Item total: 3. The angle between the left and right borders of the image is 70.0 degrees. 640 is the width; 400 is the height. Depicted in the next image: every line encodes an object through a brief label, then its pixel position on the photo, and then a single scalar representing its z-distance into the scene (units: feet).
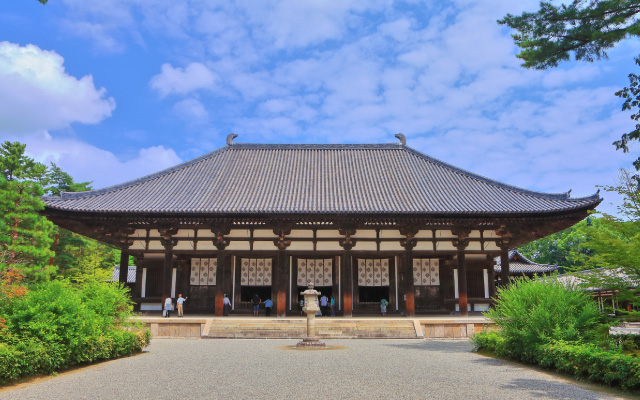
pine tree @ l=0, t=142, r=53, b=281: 80.43
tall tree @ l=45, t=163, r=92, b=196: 145.59
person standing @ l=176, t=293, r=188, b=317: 61.82
